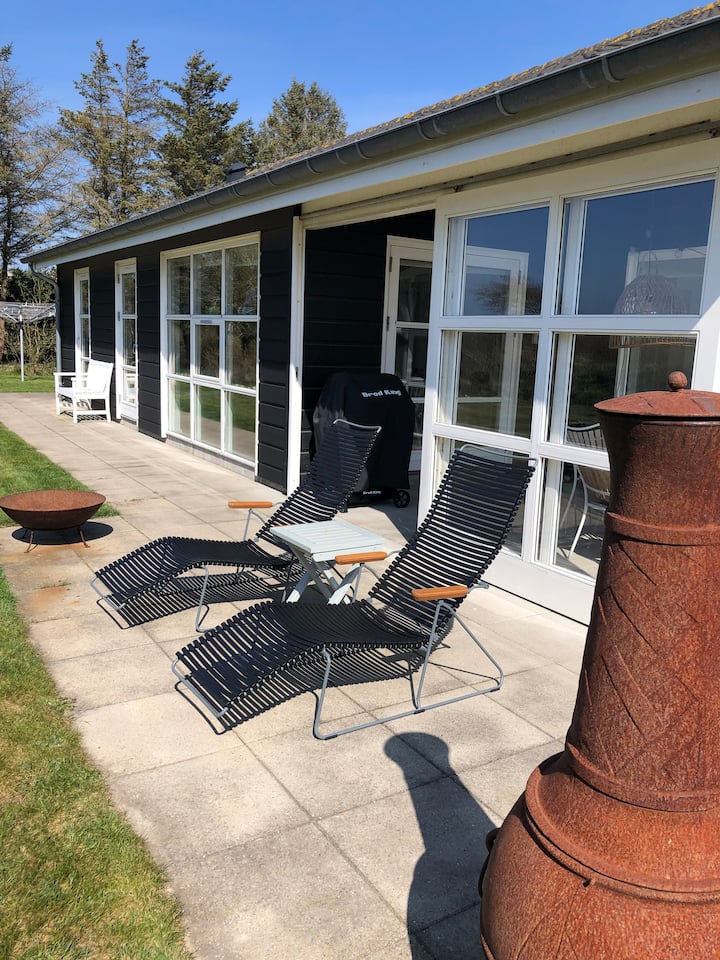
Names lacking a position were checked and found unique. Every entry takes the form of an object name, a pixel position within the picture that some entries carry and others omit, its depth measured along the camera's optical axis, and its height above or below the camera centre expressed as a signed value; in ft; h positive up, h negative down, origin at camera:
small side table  13.26 -3.58
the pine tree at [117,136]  106.42 +25.36
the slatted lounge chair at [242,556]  14.39 -4.18
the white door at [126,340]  41.63 -0.82
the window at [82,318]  49.78 +0.30
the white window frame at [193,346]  28.86 -0.77
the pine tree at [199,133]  108.99 +27.29
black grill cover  24.17 -2.36
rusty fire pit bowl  17.75 -4.18
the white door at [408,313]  26.99 +0.84
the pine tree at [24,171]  89.71 +17.07
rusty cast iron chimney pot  4.59 -2.35
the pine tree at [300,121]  131.75 +35.54
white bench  42.45 -3.60
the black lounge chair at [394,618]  10.59 -4.18
